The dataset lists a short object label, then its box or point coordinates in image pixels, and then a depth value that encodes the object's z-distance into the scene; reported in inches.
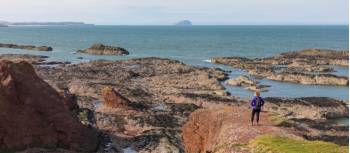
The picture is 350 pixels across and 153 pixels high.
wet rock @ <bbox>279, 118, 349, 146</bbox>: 1747.9
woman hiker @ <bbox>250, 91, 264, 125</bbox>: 1111.0
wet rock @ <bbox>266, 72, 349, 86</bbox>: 3508.9
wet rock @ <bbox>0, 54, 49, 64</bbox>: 4522.1
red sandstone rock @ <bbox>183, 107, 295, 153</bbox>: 1047.6
